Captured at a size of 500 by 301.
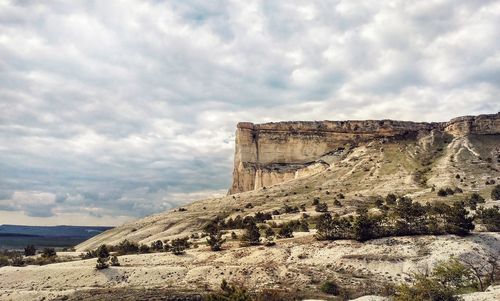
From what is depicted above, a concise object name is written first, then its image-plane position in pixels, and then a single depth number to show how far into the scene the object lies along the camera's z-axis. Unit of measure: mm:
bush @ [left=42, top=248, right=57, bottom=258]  43594
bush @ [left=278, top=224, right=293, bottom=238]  41297
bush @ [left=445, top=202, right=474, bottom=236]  37781
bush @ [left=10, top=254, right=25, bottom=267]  39500
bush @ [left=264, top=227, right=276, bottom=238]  42325
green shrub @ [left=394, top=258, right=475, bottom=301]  21562
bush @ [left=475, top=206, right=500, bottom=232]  40281
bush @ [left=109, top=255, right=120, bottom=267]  35750
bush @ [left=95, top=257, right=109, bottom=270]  34469
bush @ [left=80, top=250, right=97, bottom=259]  44081
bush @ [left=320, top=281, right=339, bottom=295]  28278
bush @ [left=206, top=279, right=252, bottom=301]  22703
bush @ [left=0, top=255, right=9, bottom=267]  40669
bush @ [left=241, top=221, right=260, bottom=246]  39844
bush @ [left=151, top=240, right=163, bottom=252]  44225
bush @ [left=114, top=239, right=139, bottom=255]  44219
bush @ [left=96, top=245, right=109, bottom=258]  38569
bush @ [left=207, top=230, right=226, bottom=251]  39344
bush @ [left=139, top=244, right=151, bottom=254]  44222
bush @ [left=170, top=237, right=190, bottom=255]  39259
